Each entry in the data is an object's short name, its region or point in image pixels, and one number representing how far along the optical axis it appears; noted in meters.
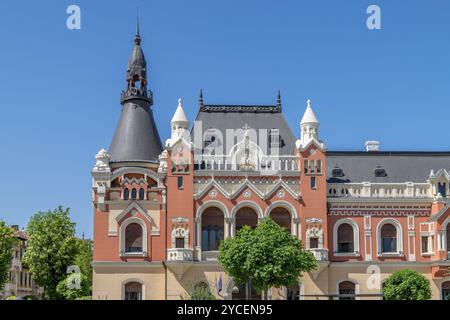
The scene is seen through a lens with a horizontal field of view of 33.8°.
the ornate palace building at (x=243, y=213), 58.06
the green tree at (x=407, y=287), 54.75
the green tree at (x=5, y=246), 66.97
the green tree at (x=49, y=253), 70.19
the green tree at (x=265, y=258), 50.91
